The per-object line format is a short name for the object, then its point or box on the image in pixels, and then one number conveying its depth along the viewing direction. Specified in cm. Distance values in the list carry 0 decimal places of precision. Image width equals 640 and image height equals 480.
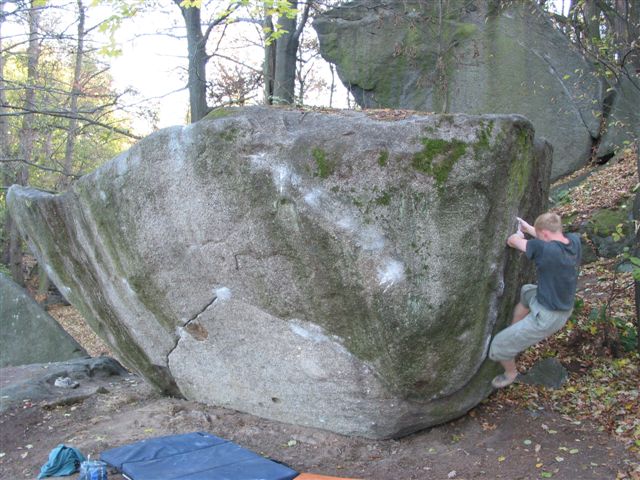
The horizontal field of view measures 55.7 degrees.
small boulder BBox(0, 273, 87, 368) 1005
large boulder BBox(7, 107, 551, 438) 475
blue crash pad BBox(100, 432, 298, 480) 442
